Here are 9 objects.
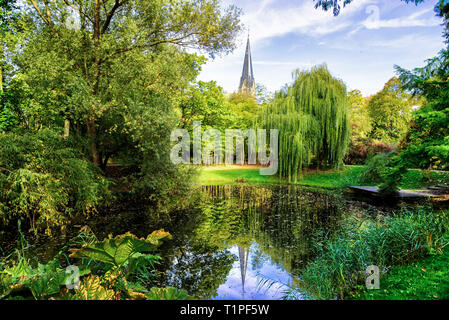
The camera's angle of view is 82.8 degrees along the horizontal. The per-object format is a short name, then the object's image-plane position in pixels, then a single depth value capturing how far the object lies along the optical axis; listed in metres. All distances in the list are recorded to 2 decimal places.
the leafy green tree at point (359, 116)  19.09
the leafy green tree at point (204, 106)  13.16
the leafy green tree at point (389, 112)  20.15
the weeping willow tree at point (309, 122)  13.23
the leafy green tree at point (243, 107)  22.97
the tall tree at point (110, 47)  7.37
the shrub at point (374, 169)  11.78
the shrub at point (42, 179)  5.14
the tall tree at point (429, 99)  6.04
